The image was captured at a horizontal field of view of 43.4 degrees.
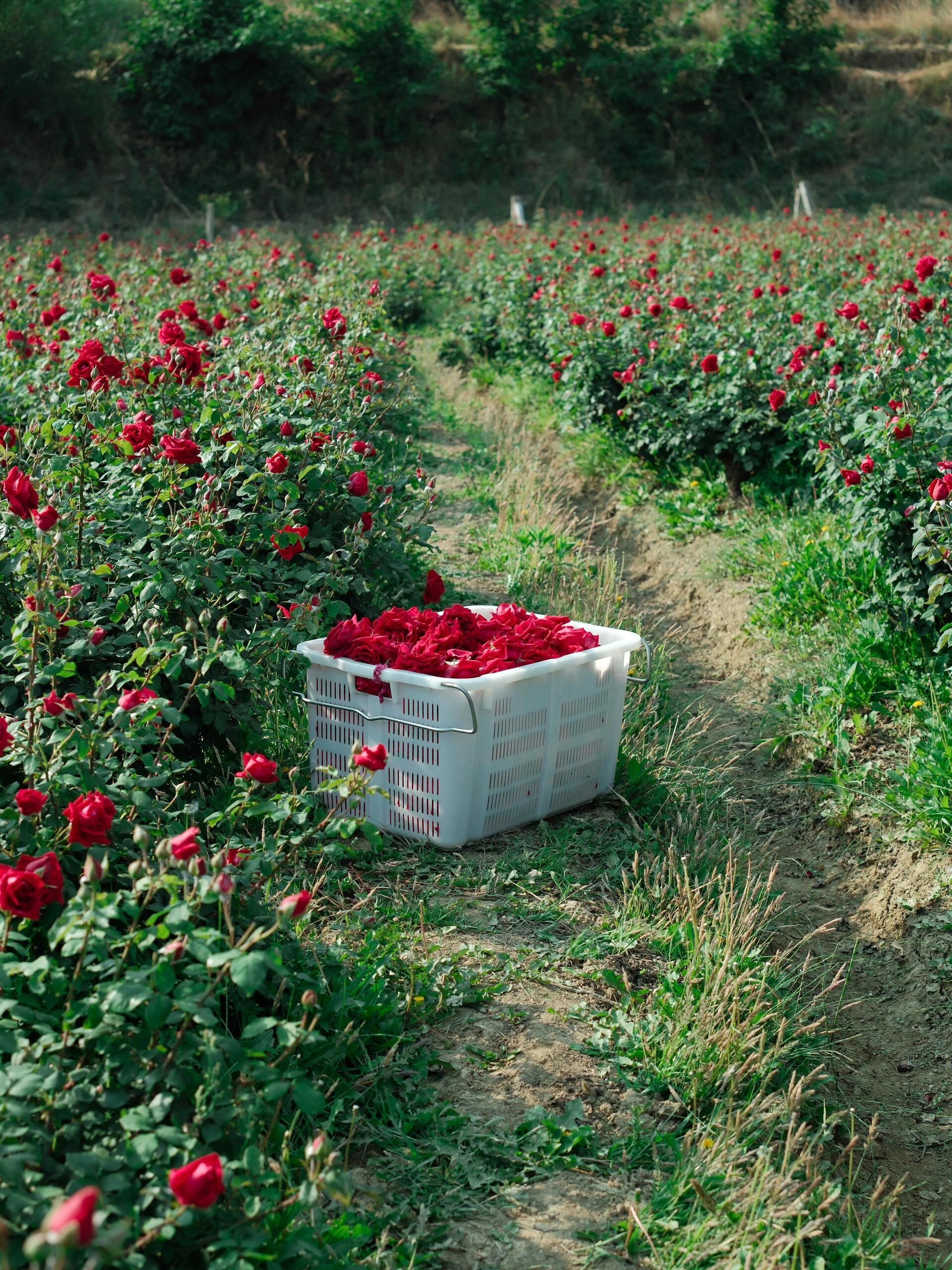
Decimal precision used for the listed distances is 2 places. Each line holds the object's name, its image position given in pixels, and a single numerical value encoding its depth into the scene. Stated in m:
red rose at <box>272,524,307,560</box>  3.00
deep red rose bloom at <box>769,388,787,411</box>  5.04
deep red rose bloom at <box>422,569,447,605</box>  3.70
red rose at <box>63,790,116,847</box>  1.75
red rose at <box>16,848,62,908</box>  1.72
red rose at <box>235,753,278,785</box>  1.97
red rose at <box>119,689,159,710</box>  2.01
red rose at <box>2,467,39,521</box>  2.26
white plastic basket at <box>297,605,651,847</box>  3.01
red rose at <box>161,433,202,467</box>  2.77
